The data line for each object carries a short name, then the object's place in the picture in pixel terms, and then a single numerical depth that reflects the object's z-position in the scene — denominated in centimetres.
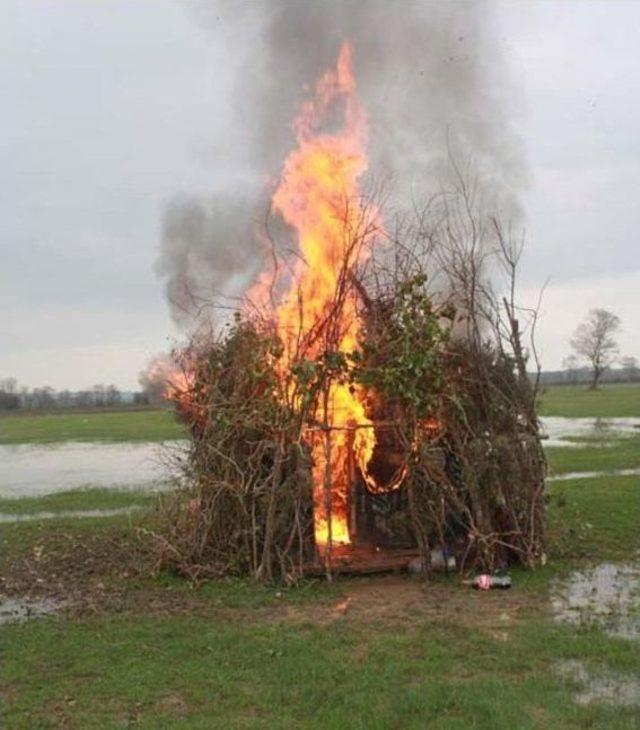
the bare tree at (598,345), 8262
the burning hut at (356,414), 889
